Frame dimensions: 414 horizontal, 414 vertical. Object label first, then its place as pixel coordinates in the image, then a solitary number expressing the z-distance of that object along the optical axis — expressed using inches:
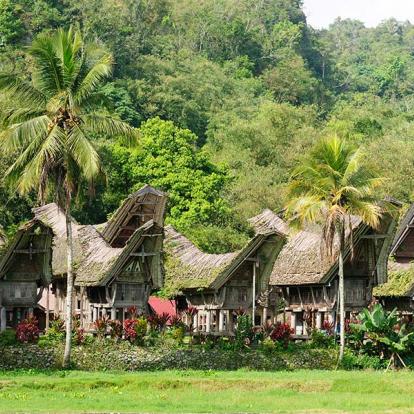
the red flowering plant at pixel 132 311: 1798.5
